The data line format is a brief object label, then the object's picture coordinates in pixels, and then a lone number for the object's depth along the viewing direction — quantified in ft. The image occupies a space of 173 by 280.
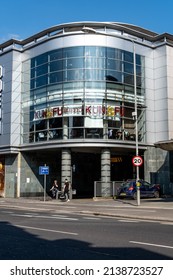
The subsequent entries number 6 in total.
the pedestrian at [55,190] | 112.47
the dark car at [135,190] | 101.76
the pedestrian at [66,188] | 102.99
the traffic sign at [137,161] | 80.89
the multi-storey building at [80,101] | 113.29
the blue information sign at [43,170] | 104.88
